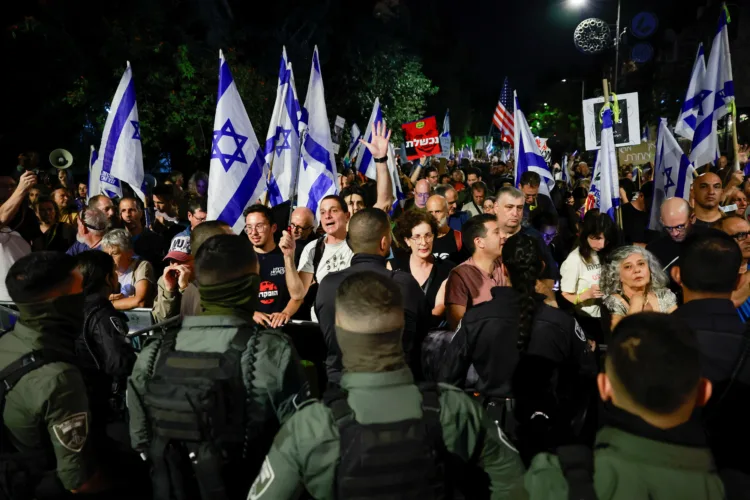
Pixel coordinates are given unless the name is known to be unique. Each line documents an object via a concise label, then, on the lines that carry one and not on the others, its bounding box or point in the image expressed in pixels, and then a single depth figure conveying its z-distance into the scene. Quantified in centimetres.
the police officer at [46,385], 262
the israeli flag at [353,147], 1561
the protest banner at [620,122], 818
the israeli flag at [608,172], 696
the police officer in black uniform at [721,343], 279
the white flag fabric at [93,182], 1025
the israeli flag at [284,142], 767
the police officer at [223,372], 267
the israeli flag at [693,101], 854
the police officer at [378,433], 209
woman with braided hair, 353
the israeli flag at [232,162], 657
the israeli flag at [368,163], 1166
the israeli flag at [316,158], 778
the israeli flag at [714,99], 819
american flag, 1911
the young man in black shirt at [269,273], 504
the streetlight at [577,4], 1626
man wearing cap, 493
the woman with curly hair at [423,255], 511
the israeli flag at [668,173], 770
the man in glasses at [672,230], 562
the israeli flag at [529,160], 881
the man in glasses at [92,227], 660
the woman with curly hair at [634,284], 441
